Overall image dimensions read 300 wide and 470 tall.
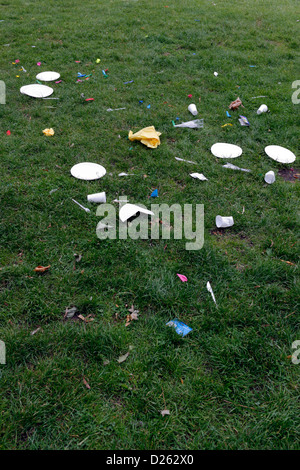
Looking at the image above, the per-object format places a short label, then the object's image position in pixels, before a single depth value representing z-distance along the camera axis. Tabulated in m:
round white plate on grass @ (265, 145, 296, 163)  3.53
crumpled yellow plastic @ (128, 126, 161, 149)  3.66
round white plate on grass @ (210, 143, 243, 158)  3.57
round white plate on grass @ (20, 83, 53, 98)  4.42
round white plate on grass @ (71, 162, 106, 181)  3.16
